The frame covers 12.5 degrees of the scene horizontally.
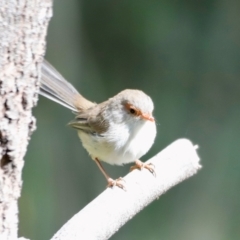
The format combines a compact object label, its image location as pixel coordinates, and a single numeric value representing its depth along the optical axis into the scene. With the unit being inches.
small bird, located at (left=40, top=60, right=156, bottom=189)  265.1
